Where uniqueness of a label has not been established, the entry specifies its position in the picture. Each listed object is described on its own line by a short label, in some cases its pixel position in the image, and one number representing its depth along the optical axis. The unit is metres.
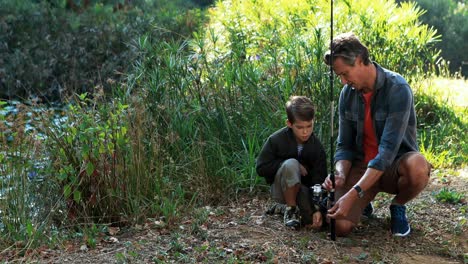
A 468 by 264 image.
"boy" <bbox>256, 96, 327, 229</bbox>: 4.88
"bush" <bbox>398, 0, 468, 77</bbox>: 22.11
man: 4.56
